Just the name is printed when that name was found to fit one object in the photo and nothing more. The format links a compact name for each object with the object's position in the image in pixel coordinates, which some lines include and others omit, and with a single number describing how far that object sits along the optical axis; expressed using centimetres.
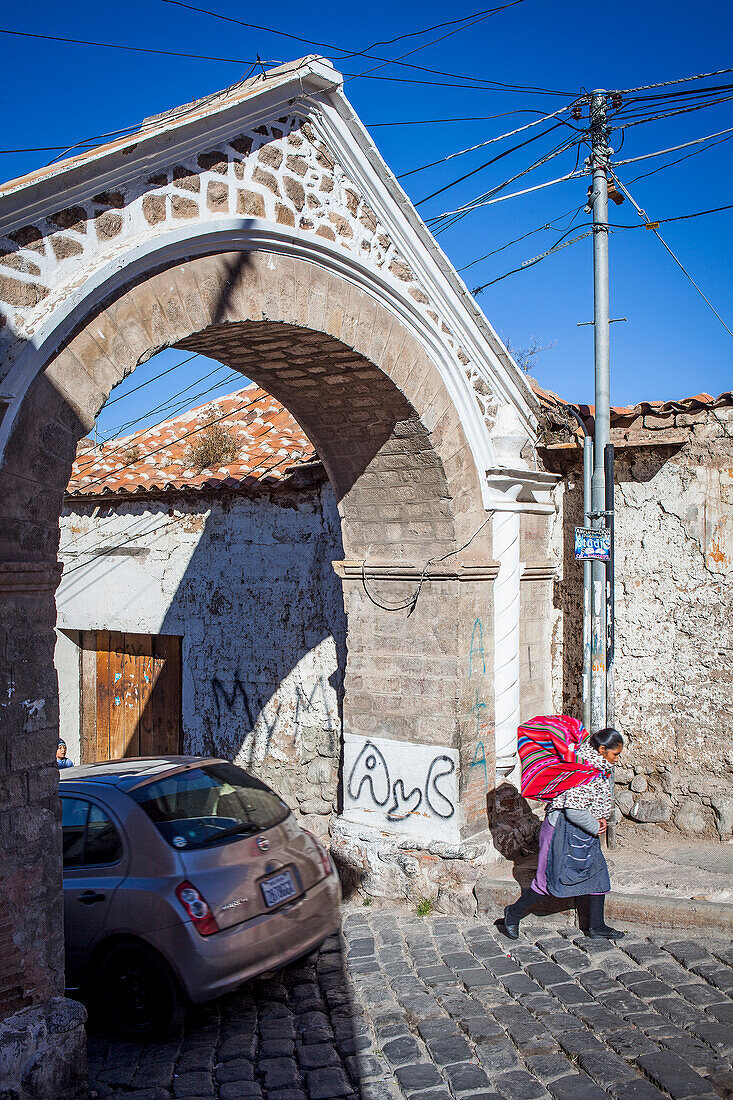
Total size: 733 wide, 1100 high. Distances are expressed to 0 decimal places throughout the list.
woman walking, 558
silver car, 483
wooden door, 965
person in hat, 765
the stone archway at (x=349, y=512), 411
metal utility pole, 689
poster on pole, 687
